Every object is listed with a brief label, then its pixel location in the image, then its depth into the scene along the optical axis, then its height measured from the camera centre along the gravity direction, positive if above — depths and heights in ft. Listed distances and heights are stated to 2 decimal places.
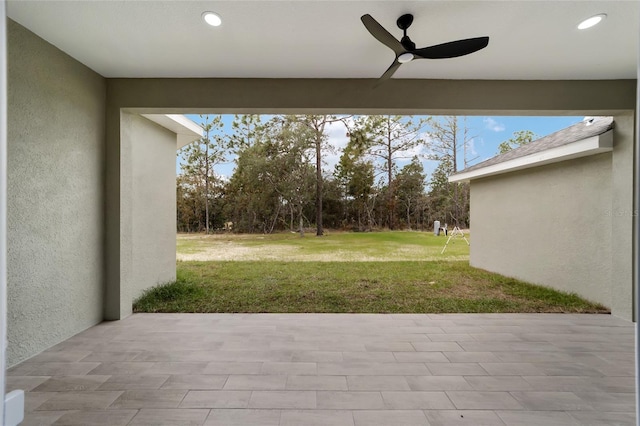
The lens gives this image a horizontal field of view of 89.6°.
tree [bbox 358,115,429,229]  30.04 +7.28
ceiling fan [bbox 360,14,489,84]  7.33 +3.95
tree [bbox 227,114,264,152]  30.55 +7.80
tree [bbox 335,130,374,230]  28.86 +3.34
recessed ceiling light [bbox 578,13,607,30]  7.64 +4.69
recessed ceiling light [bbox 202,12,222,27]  7.63 +4.69
